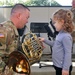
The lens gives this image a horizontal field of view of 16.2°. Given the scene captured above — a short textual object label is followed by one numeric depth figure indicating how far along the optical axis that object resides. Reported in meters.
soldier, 2.28
